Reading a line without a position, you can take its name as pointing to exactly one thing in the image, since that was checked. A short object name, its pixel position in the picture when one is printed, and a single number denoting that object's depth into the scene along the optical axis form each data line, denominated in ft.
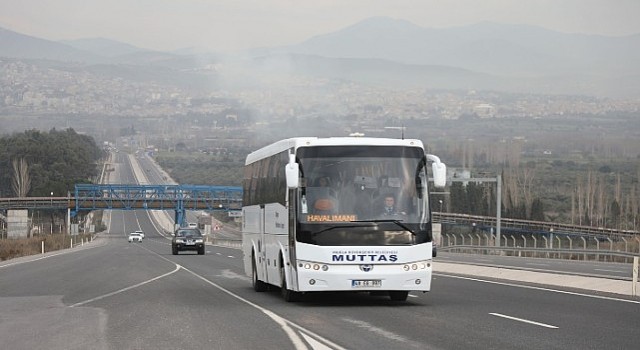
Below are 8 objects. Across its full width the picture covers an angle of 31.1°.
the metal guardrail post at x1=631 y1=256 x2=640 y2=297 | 77.15
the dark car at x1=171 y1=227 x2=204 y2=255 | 209.77
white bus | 71.05
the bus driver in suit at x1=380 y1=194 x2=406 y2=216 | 72.02
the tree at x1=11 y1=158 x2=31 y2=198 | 563.89
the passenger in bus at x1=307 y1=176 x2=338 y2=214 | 72.18
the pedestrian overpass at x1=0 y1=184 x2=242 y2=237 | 473.26
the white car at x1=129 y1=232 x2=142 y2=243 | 362.53
